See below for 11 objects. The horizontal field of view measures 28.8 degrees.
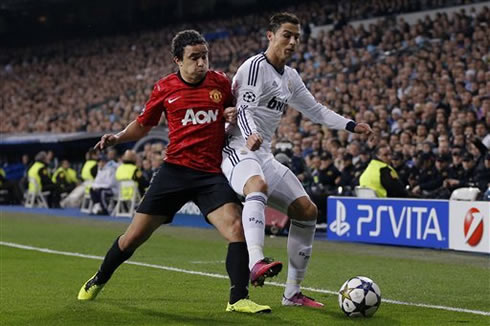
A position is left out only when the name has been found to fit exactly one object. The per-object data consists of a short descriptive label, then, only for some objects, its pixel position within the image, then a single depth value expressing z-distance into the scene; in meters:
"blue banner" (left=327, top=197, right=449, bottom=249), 13.84
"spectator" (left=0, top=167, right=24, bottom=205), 29.86
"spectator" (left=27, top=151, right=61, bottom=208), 27.23
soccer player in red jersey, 7.14
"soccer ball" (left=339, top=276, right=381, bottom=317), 7.09
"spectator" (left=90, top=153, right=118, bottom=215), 24.11
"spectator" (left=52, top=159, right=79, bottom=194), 27.34
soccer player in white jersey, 7.07
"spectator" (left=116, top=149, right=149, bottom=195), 22.20
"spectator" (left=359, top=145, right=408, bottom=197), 15.23
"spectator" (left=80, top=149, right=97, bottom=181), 25.47
